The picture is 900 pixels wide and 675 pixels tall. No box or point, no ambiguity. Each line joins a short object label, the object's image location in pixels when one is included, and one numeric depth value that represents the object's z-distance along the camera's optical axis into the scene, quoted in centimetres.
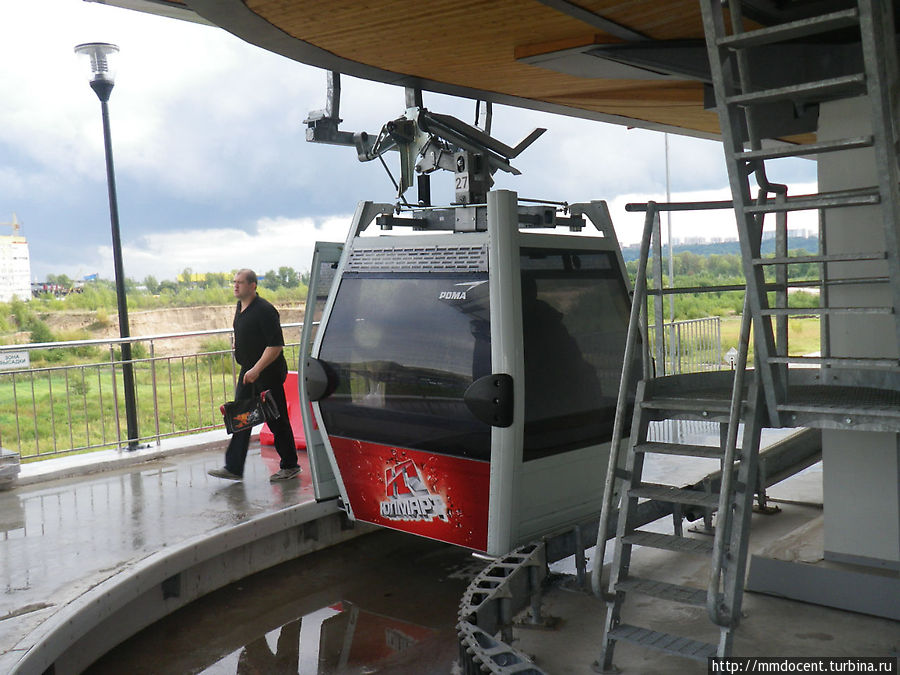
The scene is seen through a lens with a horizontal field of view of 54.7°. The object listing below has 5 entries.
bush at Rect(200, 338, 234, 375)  889
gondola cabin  449
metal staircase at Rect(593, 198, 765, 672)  333
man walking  658
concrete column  428
